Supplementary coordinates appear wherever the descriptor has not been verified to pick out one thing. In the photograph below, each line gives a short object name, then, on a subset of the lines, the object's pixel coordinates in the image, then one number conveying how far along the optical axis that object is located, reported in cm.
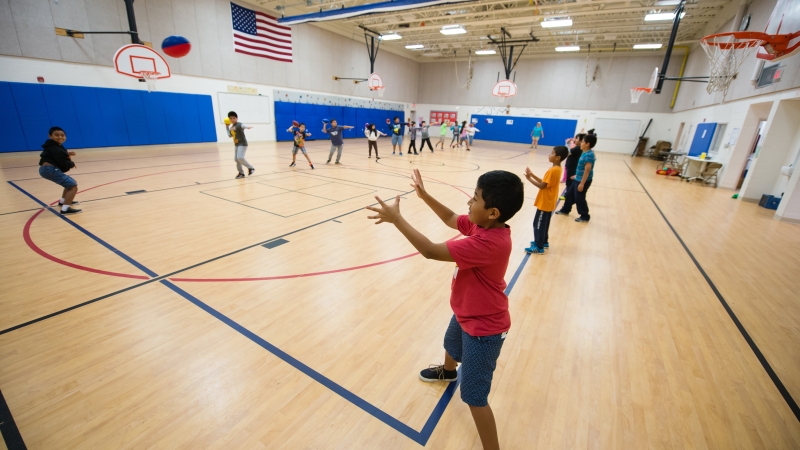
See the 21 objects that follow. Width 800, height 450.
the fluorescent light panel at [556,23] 1446
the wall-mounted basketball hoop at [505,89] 1891
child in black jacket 549
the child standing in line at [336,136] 1121
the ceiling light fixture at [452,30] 1763
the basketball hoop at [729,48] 566
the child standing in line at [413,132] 1525
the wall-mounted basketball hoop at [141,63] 1070
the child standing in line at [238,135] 835
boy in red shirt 149
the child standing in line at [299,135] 1043
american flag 1558
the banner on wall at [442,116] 2858
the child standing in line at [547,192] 438
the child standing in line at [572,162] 655
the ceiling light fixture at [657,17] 1373
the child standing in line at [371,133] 1316
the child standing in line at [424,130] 1552
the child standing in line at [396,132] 1443
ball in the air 1129
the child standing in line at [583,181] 555
